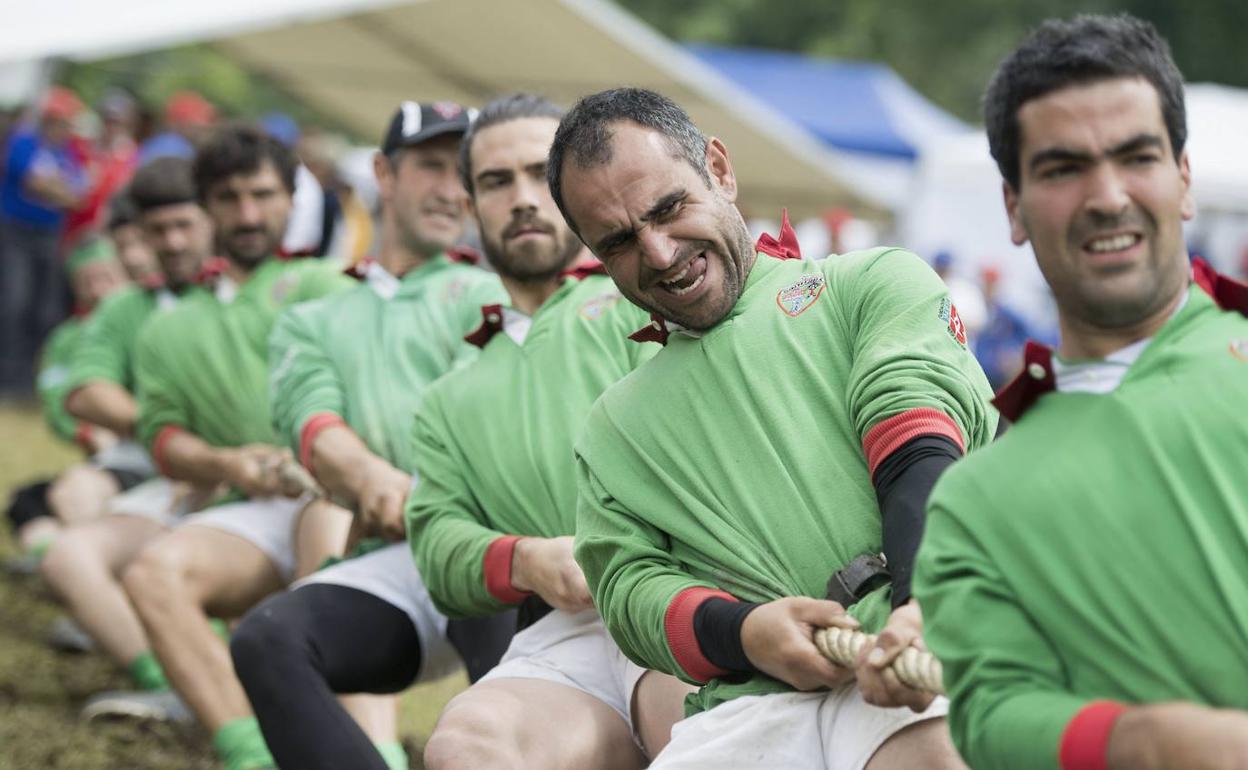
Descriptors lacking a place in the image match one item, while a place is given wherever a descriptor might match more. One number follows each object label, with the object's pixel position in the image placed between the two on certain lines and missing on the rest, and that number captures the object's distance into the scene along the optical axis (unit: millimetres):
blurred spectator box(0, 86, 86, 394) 12719
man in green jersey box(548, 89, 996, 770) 2730
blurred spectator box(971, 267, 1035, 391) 13227
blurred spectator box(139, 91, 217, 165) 11117
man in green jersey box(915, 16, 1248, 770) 2137
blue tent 17125
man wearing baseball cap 4059
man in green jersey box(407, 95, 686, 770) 3457
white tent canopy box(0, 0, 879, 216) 10922
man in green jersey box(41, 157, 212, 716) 6418
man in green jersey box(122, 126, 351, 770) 5180
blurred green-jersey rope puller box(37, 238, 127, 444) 8570
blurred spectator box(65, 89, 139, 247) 12773
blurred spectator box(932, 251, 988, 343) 13078
